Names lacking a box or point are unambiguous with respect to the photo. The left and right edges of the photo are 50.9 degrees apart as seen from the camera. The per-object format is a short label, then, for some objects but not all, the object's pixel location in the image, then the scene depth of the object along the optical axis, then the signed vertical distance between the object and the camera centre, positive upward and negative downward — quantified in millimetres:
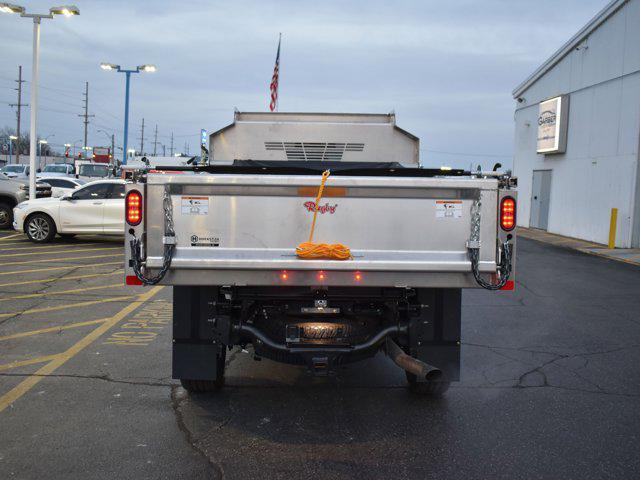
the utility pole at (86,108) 96062 +10792
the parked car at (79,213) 17547 -830
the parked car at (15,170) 35544 +528
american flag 16859 +2726
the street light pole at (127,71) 32656 +5597
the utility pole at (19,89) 77000 +10336
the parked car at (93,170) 41278 +782
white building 21781 +2748
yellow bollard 21609 -670
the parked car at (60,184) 25500 -117
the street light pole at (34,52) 20875 +4202
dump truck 4617 -300
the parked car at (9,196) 20906 -535
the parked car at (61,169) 43375 +774
